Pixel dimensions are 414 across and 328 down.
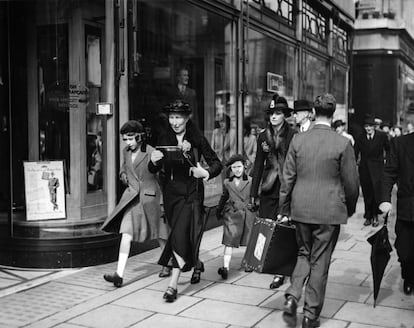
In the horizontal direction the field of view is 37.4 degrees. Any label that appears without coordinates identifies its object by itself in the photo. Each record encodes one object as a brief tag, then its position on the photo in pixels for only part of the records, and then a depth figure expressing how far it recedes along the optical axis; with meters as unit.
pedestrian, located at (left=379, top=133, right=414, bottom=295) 5.46
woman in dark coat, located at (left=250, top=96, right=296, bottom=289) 6.20
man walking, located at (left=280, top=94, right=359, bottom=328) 4.77
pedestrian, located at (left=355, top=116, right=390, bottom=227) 10.48
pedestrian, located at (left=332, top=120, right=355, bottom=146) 12.01
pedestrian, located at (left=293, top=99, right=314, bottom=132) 6.62
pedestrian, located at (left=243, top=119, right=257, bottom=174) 11.29
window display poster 7.51
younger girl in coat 6.78
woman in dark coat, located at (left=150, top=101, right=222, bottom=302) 5.63
